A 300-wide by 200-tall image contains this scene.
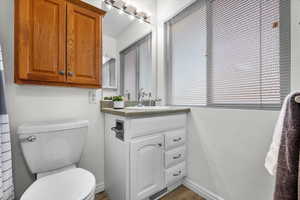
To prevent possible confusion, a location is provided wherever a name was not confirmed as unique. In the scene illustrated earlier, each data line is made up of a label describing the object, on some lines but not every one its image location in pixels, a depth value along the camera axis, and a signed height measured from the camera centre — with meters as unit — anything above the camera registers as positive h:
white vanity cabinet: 1.09 -0.50
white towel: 0.69 -0.26
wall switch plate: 1.40 +0.03
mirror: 1.57 +0.58
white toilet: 0.81 -0.46
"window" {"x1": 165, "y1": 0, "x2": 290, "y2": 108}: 0.97 +0.41
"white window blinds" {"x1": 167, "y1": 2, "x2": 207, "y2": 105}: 1.48 +0.52
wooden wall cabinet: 0.96 +0.45
